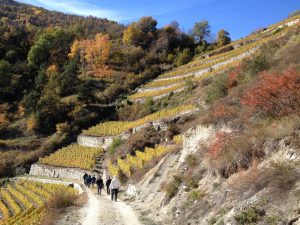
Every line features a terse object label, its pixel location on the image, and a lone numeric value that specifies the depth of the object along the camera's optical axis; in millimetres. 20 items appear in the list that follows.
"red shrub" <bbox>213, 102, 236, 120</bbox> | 16709
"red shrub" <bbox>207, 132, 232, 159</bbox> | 14302
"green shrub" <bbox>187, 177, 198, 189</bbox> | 15062
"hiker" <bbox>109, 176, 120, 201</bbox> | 21375
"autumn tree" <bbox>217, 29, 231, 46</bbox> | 94519
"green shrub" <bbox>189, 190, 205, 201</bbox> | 13668
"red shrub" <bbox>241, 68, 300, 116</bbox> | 13047
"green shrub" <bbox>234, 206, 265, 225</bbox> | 9227
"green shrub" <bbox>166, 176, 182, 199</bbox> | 16312
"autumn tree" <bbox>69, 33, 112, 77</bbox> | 81894
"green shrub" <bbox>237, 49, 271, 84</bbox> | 21452
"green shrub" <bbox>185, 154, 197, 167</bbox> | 17281
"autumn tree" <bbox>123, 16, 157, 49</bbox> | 99062
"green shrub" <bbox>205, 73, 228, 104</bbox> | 24244
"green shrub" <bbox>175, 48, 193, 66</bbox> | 81062
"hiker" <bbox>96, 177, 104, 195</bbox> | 25250
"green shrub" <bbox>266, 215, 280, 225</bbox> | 8703
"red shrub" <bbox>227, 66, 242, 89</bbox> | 23892
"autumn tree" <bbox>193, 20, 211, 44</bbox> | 105750
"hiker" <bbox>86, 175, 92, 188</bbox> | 30138
